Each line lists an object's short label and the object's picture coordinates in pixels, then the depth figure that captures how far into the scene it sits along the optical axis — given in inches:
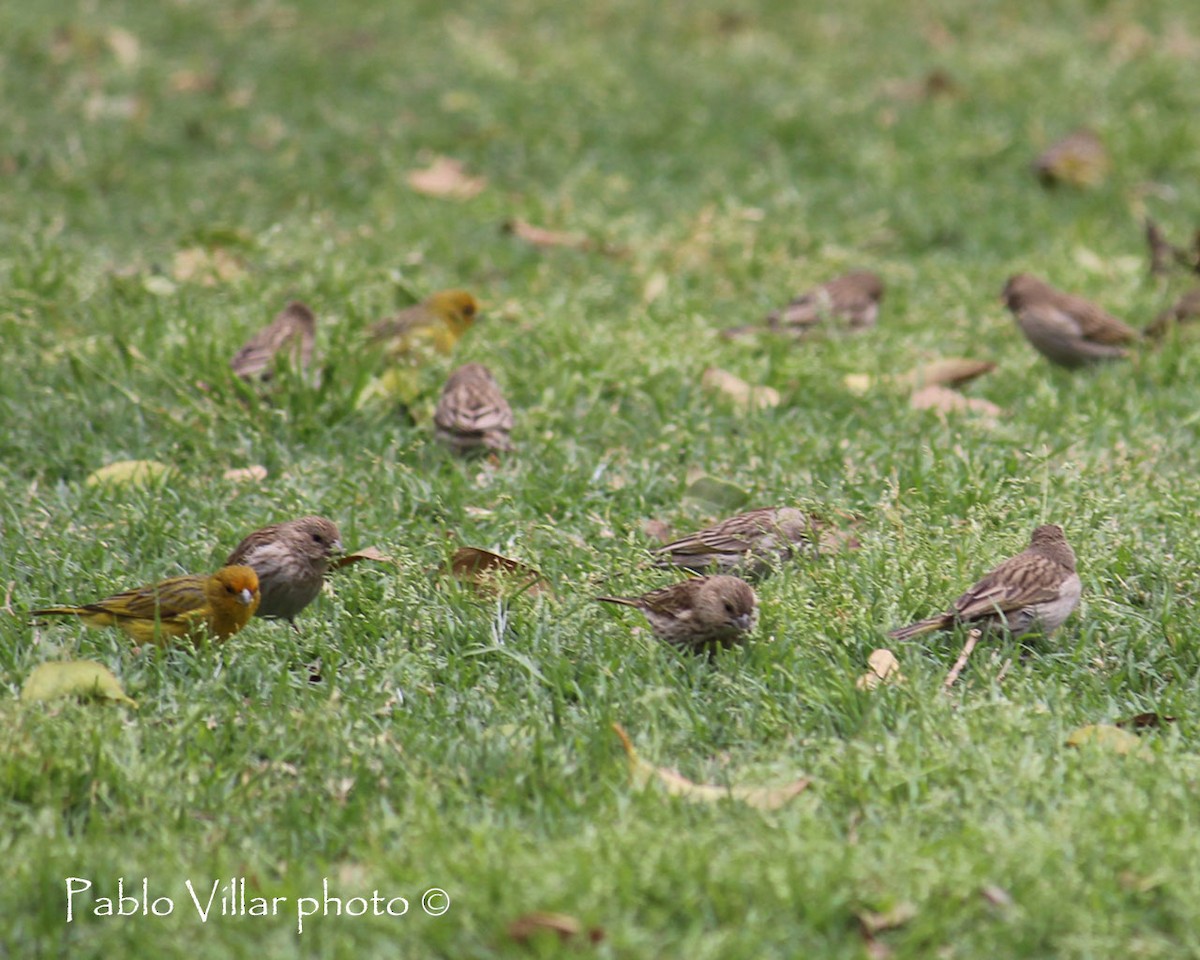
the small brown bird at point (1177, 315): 620.7
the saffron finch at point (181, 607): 383.6
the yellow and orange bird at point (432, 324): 573.0
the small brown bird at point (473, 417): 513.7
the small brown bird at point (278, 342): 543.8
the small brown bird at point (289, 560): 398.0
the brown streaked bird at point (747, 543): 425.1
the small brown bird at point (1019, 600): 378.6
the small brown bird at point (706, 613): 373.4
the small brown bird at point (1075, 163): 824.3
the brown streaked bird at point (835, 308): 629.9
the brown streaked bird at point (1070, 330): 601.0
